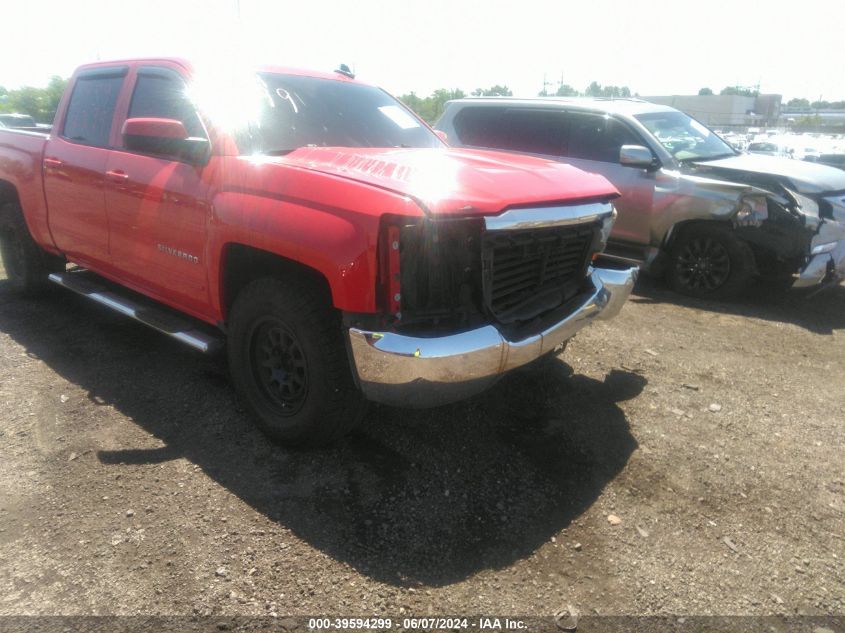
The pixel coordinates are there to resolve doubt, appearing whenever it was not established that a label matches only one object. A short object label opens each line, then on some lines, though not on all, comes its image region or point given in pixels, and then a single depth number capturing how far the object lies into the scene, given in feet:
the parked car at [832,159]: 47.91
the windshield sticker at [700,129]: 22.74
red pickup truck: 8.41
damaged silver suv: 17.97
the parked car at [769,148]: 73.06
